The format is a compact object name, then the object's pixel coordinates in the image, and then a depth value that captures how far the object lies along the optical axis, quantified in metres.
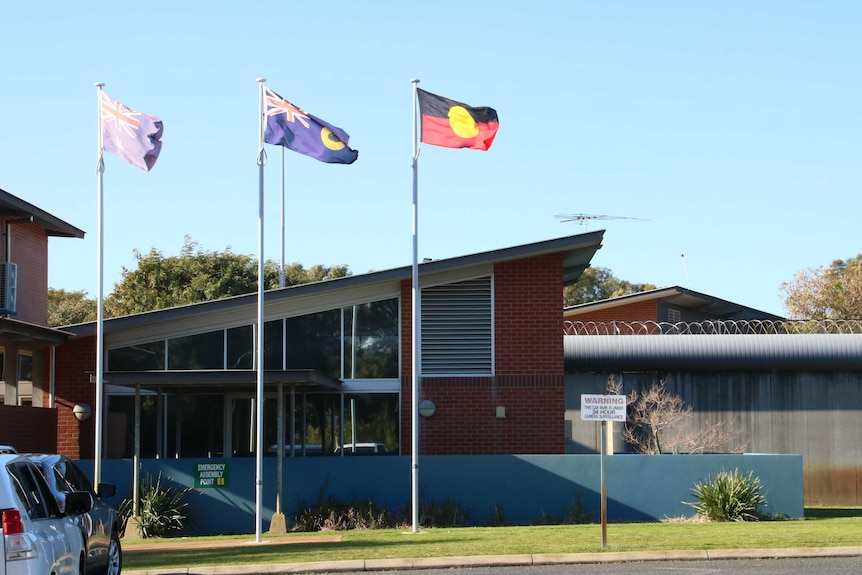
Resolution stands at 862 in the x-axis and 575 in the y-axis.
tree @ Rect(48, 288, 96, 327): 64.38
